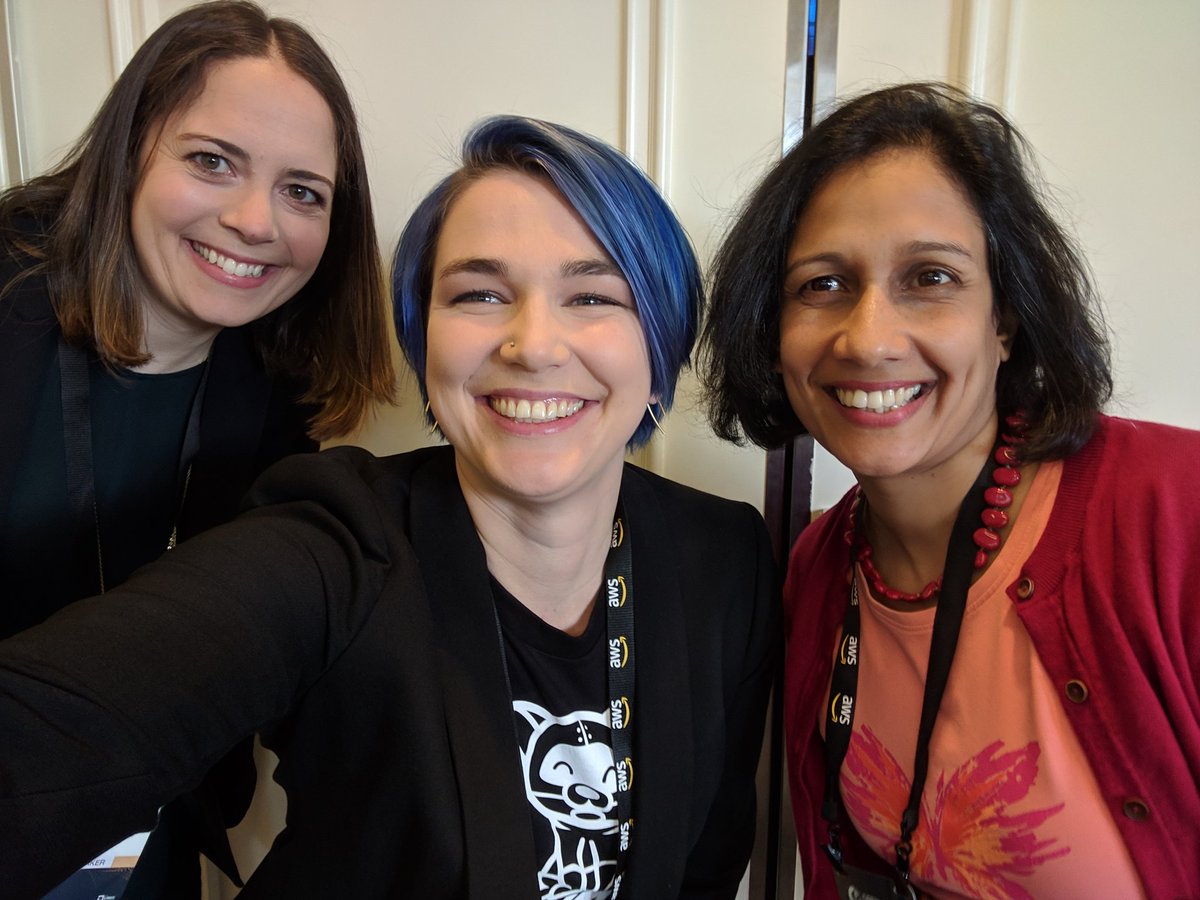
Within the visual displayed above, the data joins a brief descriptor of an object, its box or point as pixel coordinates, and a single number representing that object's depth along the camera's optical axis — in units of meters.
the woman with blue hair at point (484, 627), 0.64
